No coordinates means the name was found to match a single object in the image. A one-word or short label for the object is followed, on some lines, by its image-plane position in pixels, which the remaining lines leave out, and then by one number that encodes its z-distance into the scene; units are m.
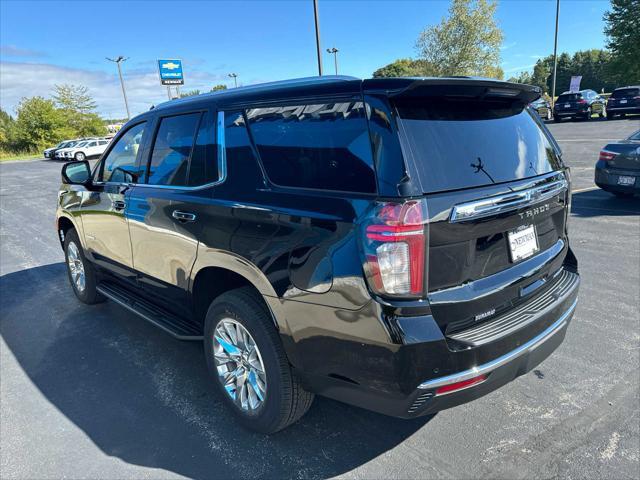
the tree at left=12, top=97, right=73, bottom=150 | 45.56
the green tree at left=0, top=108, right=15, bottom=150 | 47.59
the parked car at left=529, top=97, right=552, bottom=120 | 27.54
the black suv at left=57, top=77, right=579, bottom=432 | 1.87
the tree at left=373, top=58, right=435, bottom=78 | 38.12
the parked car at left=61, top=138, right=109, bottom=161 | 31.89
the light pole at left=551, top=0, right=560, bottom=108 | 32.34
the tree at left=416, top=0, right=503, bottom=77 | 36.03
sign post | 32.25
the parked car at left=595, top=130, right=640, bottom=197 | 7.34
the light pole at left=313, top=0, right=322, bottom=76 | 14.53
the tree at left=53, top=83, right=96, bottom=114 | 50.25
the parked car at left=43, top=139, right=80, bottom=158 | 33.72
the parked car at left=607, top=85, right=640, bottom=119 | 24.64
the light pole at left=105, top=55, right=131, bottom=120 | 46.03
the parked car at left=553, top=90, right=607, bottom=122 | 26.48
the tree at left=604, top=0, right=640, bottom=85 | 35.22
